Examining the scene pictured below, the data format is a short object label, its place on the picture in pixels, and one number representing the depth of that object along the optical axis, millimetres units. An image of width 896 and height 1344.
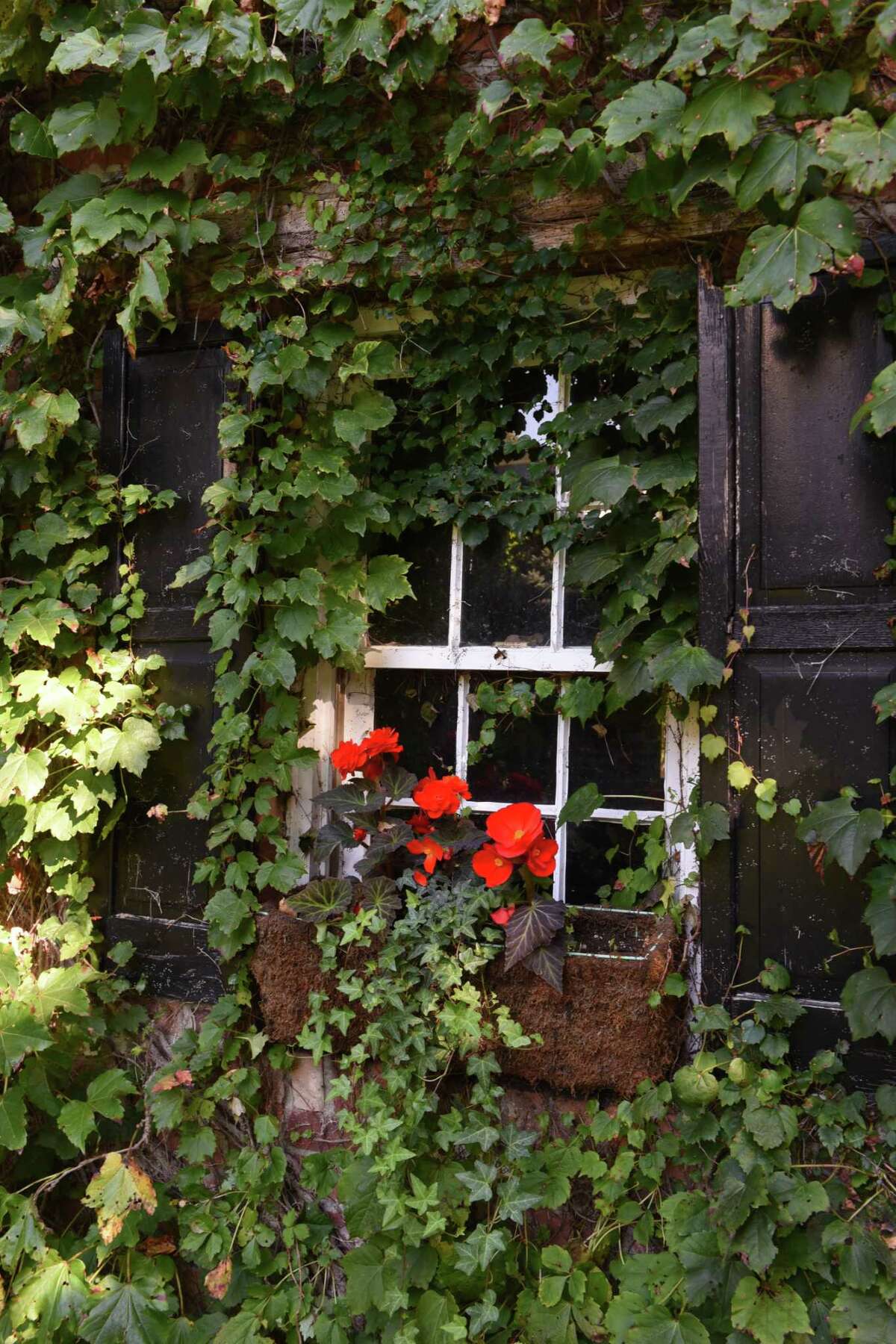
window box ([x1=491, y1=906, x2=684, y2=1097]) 2137
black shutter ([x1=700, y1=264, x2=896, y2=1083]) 1991
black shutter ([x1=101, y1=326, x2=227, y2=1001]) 2594
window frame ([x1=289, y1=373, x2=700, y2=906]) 2340
